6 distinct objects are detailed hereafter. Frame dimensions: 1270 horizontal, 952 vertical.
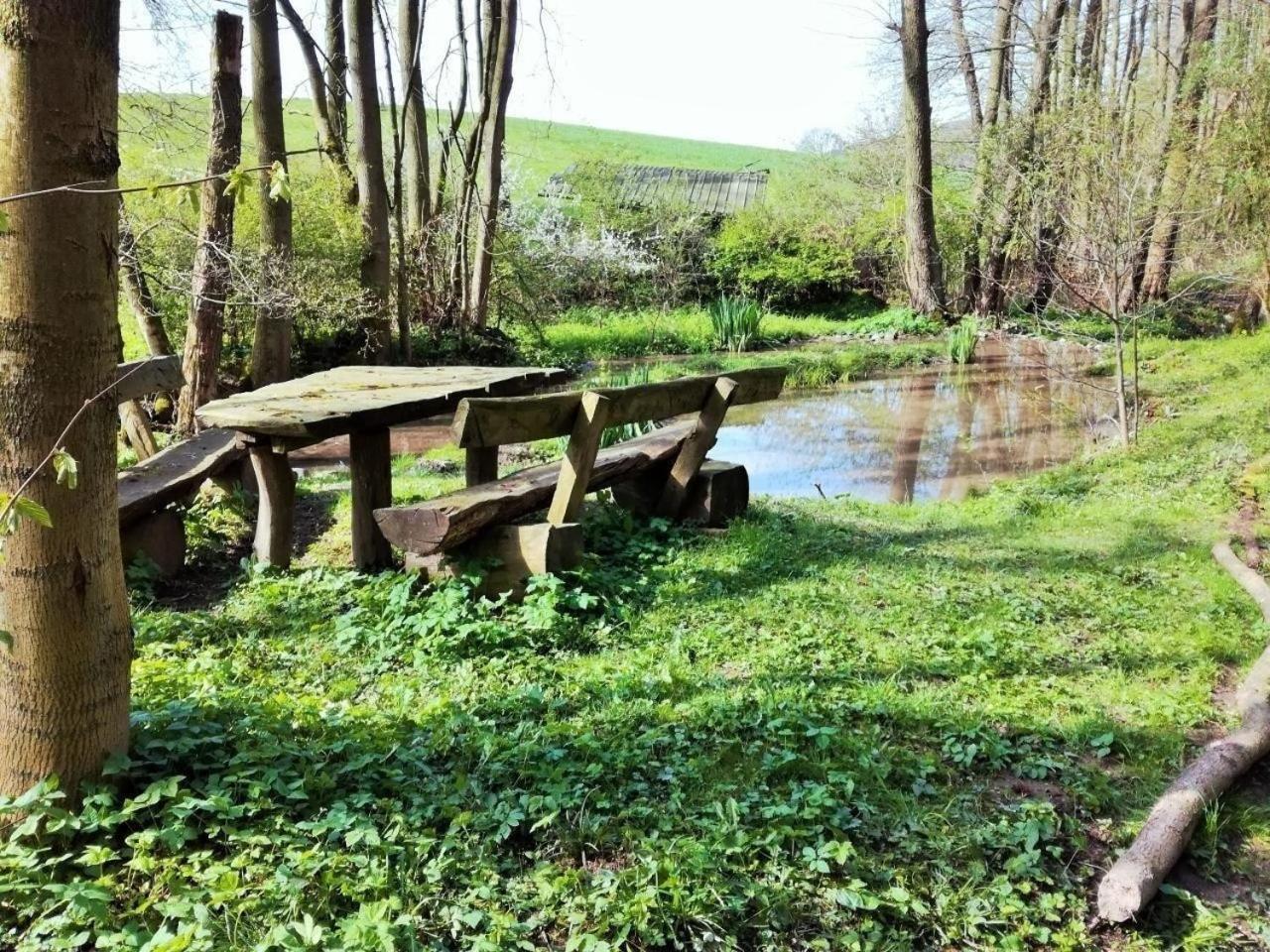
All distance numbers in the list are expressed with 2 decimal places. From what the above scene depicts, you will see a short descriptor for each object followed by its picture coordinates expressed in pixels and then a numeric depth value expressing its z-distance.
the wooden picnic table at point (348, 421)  5.00
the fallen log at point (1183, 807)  2.68
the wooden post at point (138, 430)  7.64
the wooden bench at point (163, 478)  5.70
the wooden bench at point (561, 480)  4.89
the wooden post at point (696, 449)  6.76
